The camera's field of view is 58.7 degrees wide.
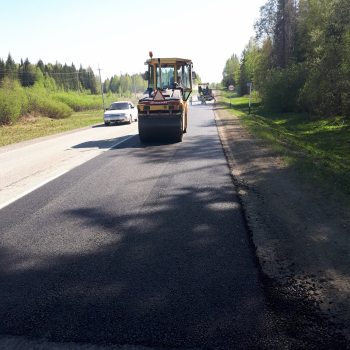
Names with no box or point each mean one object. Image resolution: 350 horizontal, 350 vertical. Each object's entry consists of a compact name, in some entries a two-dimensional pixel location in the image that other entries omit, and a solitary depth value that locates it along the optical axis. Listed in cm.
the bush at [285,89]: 2770
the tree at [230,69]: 13412
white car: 2267
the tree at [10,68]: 8822
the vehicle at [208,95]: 5775
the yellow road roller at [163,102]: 1204
